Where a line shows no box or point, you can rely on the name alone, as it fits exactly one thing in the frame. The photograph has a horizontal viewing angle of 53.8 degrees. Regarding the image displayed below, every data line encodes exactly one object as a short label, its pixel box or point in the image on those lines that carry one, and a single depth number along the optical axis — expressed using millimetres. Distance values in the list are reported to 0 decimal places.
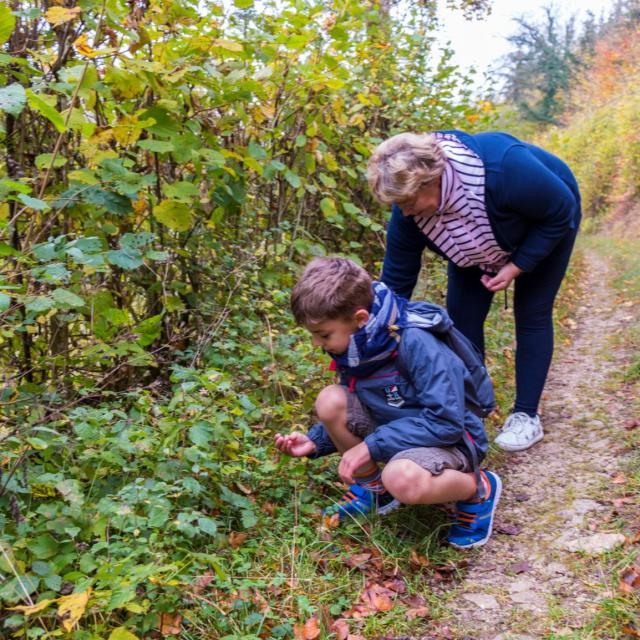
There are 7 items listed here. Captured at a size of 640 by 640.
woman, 2453
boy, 2127
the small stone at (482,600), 2045
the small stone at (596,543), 2197
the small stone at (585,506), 2516
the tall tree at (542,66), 25109
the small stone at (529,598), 2012
